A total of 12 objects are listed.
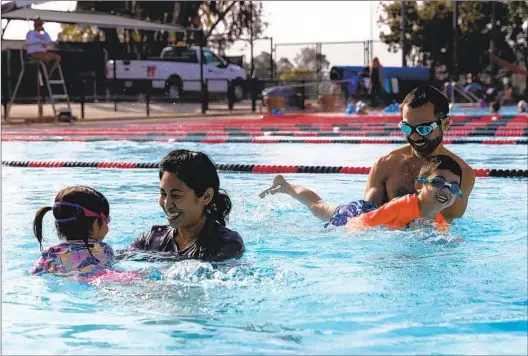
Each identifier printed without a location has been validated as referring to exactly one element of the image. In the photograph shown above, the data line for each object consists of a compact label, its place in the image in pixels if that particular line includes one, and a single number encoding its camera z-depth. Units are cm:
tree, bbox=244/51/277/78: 3091
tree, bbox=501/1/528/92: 3315
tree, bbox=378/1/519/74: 3631
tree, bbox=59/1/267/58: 3741
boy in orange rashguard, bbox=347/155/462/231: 493
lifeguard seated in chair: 1748
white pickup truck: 2730
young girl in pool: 432
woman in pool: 432
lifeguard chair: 1777
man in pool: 555
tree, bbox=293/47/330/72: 2973
